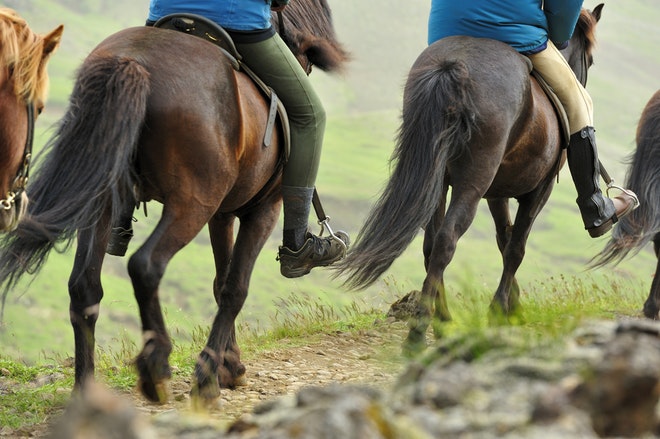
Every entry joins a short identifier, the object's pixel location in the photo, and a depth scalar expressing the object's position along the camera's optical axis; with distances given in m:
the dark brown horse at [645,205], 18.37
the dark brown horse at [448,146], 12.96
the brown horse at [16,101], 9.09
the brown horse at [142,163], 9.46
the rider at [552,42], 13.90
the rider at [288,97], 11.24
